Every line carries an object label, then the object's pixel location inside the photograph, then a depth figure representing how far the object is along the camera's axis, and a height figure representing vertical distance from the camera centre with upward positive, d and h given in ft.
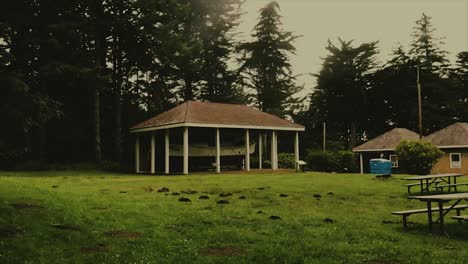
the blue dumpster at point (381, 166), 126.72 -2.74
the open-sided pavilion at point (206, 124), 108.68 +8.45
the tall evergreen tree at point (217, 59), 178.29 +38.57
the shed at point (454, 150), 137.28 +1.65
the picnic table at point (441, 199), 32.81 -3.11
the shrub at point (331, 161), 141.38 -1.44
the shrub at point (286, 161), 146.64 -1.43
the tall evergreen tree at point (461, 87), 193.57 +30.25
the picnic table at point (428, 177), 56.39 -2.67
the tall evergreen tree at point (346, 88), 201.26 +30.72
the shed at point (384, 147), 152.87 +3.25
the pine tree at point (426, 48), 212.23 +51.25
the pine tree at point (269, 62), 186.50 +39.77
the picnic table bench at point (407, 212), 35.58 -4.41
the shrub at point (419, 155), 110.73 +0.14
